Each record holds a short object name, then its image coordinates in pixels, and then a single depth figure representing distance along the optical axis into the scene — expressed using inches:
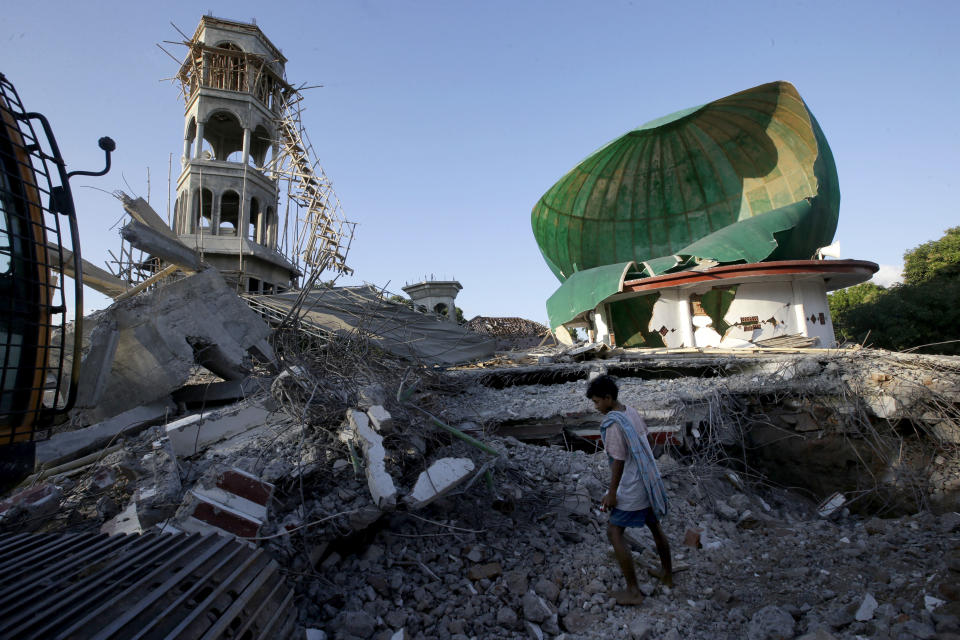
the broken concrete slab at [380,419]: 130.3
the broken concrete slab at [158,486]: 112.3
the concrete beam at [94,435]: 158.4
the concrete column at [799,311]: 426.6
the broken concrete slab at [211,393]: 205.5
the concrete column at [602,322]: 518.6
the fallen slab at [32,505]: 114.7
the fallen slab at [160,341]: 185.0
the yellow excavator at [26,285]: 79.6
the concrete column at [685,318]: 459.2
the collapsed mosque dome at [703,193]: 460.1
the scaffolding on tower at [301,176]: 636.1
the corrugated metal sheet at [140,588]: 60.5
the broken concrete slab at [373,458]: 113.7
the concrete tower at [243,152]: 672.4
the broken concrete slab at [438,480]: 117.6
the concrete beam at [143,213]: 199.0
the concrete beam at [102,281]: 227.6
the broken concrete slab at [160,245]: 183.9
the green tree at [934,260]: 890.1
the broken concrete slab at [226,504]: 106.0
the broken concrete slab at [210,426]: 147.1
